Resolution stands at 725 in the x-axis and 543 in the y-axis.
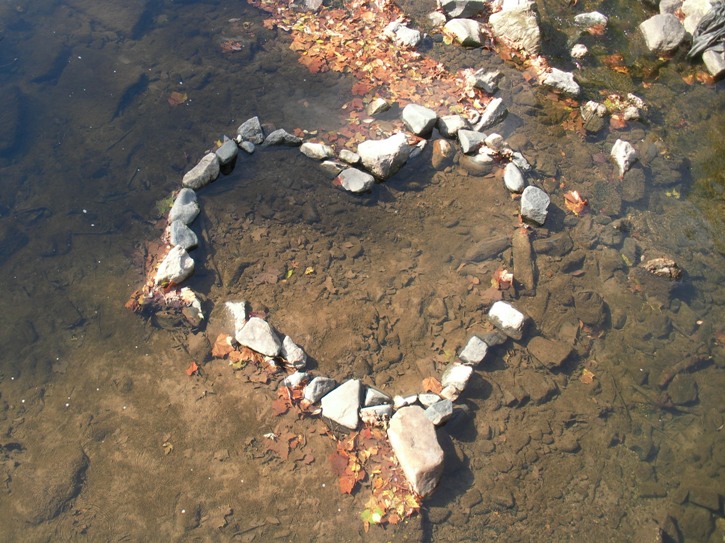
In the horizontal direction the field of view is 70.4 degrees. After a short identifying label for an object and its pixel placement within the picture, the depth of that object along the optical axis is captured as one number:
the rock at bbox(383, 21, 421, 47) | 6.87
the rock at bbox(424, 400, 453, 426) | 4.14
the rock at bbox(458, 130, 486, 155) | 5.80
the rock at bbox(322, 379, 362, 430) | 4.15
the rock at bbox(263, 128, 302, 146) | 5.77
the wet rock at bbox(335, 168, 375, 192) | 5.50
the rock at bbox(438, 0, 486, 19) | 7.30
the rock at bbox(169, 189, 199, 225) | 5.16
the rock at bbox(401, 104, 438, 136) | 5.87
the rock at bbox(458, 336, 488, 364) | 4.52
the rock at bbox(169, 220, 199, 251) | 4.97
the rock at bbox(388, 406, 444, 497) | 3.88
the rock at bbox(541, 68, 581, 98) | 6.64
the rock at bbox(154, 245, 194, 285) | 4.75
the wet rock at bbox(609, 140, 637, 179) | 5.95
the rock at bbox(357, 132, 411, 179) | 5.50
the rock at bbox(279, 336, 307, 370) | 4.42
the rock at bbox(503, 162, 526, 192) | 5.61
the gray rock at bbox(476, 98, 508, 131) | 6.12
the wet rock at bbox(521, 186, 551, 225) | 5.39
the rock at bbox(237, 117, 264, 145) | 5.77
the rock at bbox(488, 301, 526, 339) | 4.71
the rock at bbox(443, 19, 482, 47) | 7.01
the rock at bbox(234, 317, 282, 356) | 4.41
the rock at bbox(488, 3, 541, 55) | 7.03
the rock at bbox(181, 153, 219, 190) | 5.41
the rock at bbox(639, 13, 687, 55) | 7.42
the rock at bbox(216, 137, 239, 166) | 5.60
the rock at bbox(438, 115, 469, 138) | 5.97
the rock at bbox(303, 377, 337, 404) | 4.25
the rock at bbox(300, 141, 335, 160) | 5.68
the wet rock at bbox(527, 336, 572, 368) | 4.66
